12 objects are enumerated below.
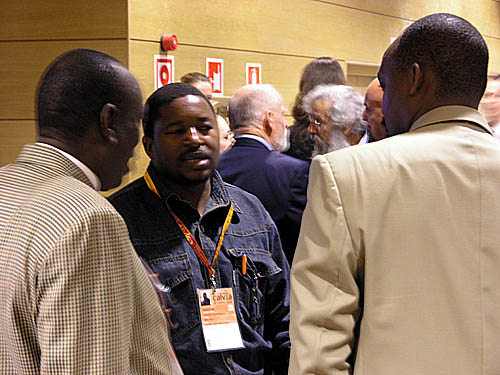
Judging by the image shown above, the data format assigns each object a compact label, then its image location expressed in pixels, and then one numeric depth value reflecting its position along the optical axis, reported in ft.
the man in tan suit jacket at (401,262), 4.66
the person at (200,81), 14.47
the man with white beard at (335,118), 11.26
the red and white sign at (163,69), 14.94
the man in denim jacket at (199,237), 6.38
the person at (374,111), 10.03
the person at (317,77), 13.42
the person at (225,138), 13.06
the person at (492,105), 13.08
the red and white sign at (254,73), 17.53
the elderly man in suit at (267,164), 9.07
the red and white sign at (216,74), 16.33
